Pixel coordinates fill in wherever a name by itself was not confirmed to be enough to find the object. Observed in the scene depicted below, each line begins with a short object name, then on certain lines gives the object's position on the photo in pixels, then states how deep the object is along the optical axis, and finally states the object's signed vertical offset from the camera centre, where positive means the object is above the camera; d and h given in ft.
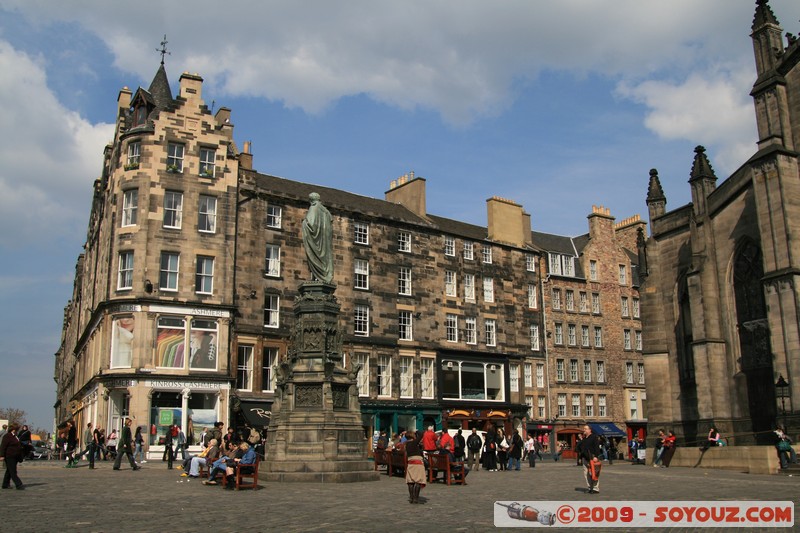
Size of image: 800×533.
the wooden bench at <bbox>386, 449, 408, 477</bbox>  66.27 -3.53
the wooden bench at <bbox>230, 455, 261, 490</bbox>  51.93 -3.53
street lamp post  81.30 +3.18
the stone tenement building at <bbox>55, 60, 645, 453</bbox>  115.34 +22.80
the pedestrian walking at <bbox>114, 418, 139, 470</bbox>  74.00 -2.13
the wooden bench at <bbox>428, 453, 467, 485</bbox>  60.13 -3.76
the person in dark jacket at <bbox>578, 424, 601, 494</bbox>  51.80 -2.24
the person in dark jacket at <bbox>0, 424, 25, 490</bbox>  51.93 -1.99
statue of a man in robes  69.21 +16.82
